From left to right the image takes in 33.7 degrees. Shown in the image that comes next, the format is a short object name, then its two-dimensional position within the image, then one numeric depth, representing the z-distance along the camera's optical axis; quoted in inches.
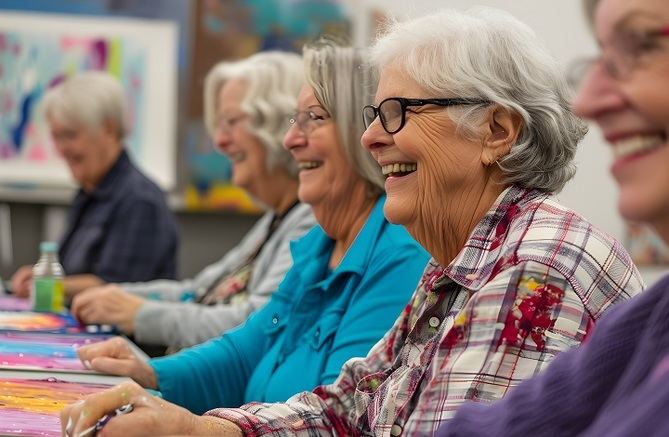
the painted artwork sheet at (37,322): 119.9
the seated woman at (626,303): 36.9
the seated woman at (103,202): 168.1
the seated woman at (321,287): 83.7
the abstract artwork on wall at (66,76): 222.1
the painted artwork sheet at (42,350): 91.4
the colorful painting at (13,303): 142.9
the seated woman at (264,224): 124.0
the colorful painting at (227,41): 220.1
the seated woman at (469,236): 55.0
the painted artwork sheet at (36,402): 64.1
